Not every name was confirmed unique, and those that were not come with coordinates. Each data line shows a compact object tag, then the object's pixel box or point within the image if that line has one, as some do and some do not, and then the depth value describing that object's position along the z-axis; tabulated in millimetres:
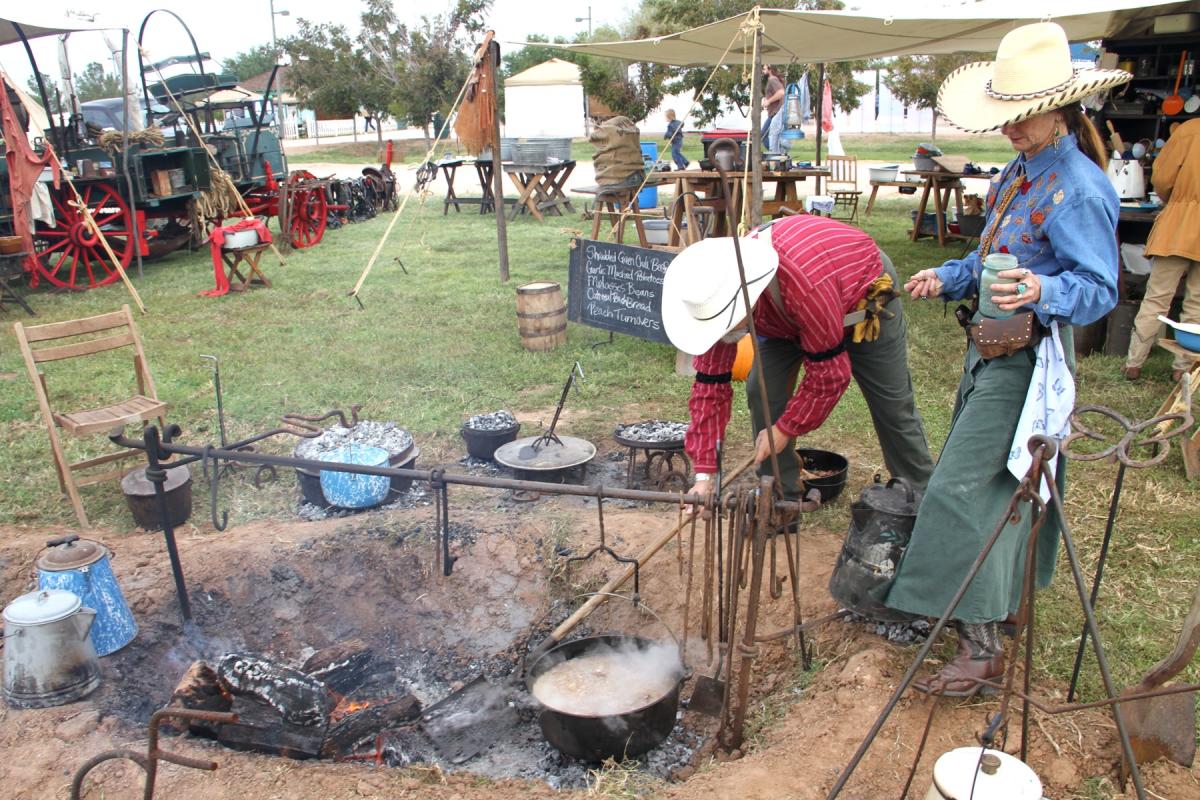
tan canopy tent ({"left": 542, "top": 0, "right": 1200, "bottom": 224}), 6879
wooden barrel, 7250
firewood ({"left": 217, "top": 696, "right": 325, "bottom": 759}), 2994
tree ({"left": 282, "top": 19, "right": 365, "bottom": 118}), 27469
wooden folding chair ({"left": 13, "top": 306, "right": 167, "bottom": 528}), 4762
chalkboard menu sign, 6820
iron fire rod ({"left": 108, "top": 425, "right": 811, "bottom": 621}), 2836
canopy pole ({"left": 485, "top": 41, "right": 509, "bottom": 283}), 8797
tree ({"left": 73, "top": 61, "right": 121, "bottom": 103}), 45778
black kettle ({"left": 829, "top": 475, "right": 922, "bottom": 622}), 3064
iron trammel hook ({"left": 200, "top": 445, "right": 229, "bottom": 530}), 3279
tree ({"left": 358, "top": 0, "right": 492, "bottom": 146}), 25703
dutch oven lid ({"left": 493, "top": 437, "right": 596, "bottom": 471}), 4664
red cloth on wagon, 9164
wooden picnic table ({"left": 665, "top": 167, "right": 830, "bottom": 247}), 8023
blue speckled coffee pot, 3357
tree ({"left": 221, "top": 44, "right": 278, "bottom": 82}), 54081
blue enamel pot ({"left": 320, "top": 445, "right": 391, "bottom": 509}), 4512
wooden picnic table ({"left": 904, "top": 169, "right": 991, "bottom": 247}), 11547
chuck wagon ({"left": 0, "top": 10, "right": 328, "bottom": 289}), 10742
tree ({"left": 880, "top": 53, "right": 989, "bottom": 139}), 21750
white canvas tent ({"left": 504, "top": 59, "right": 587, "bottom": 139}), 23078
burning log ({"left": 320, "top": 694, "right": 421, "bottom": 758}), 3084
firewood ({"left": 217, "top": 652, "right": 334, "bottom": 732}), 3113
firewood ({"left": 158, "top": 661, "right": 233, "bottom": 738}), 3119
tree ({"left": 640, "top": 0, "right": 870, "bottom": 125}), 19980
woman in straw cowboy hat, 2514
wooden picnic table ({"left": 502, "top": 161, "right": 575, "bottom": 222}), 15398
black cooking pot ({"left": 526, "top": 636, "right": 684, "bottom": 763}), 2918
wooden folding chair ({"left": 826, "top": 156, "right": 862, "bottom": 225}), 13477
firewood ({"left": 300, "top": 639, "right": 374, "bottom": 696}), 3465
